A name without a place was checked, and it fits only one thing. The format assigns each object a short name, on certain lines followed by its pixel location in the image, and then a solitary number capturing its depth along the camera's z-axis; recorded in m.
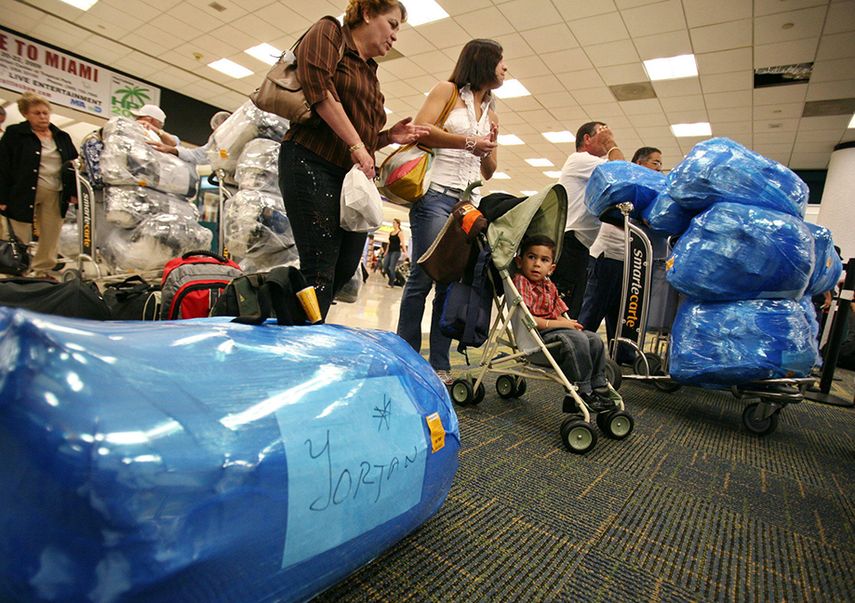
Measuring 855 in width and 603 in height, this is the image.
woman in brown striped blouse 1.28
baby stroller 1.56
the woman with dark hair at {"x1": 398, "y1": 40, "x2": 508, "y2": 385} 1.84
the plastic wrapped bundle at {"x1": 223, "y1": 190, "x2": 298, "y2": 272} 2.69
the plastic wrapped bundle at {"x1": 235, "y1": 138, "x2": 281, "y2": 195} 2.79
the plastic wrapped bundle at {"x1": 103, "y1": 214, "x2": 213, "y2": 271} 2.96
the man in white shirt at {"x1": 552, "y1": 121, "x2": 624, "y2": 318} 2.52
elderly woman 3.25
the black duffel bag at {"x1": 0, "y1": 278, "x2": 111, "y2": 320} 1.33
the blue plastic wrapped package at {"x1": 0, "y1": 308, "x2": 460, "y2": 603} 0.42
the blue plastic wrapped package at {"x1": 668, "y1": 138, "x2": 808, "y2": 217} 1.87
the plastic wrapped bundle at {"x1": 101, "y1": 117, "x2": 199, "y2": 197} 2.89
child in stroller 1.69
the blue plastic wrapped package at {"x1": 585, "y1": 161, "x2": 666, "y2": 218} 2.30
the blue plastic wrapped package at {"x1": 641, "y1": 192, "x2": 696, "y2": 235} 2.13
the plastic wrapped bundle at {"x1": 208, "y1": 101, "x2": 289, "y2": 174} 2.81
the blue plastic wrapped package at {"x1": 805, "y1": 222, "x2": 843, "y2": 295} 2.08
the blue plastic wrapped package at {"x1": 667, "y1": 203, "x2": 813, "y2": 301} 1.81
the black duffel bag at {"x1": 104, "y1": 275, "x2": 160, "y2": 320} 1.63
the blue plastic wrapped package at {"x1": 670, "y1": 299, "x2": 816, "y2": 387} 1.84
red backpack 1.37
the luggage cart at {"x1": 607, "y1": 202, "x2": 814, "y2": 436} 1.98
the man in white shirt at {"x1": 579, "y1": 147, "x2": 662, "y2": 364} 2.62
